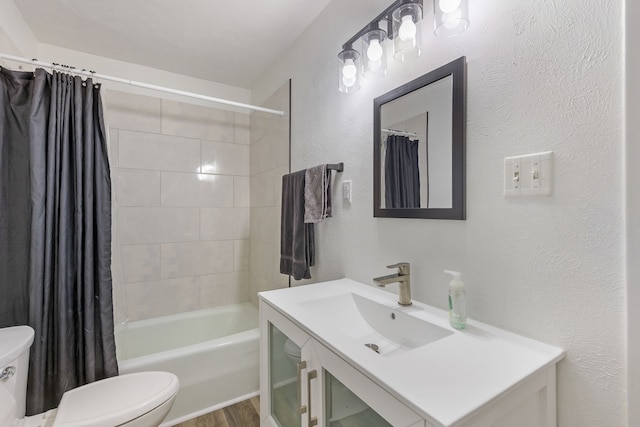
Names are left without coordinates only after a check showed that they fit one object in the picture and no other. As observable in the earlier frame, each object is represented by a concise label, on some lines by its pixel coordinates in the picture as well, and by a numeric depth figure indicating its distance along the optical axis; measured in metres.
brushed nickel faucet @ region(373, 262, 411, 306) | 1.03
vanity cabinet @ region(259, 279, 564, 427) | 0.55
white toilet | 1.08
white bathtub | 1.60
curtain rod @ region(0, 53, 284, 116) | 1.31
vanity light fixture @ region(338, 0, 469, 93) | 0.88
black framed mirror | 0.92
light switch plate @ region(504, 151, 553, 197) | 0.72
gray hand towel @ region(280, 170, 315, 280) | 1.58
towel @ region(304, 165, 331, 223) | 1.46
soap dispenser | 0.84
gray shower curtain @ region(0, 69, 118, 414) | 1.32
